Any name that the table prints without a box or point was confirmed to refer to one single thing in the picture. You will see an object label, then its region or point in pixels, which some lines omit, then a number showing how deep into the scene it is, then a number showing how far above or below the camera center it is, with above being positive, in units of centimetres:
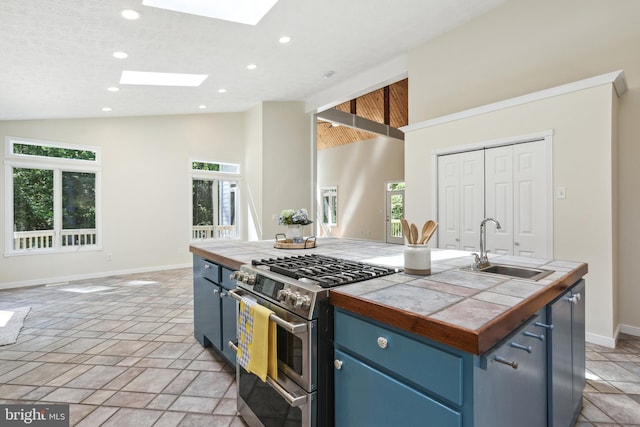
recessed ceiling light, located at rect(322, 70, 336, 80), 544 +233
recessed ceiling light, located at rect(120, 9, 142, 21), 301 +187
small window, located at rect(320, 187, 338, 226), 1253 +27
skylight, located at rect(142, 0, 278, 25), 314 +213
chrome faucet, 177 -26
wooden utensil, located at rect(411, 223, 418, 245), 158 -12
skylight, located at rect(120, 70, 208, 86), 453 +196
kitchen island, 93 -46
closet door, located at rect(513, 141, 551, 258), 331 +12
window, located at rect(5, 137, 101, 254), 527 +29
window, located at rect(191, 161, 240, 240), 714 +28
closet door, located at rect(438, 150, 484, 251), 387 +15
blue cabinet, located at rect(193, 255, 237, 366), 229 -73
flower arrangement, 291 -5
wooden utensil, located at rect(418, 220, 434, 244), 157 -9
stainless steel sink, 175 -33
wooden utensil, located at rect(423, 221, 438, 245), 154 -10
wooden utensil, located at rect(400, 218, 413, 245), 156 -9
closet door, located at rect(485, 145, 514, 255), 359 +17
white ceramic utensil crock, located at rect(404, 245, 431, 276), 157 -23
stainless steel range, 134 -54
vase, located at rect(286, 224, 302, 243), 283 -17
